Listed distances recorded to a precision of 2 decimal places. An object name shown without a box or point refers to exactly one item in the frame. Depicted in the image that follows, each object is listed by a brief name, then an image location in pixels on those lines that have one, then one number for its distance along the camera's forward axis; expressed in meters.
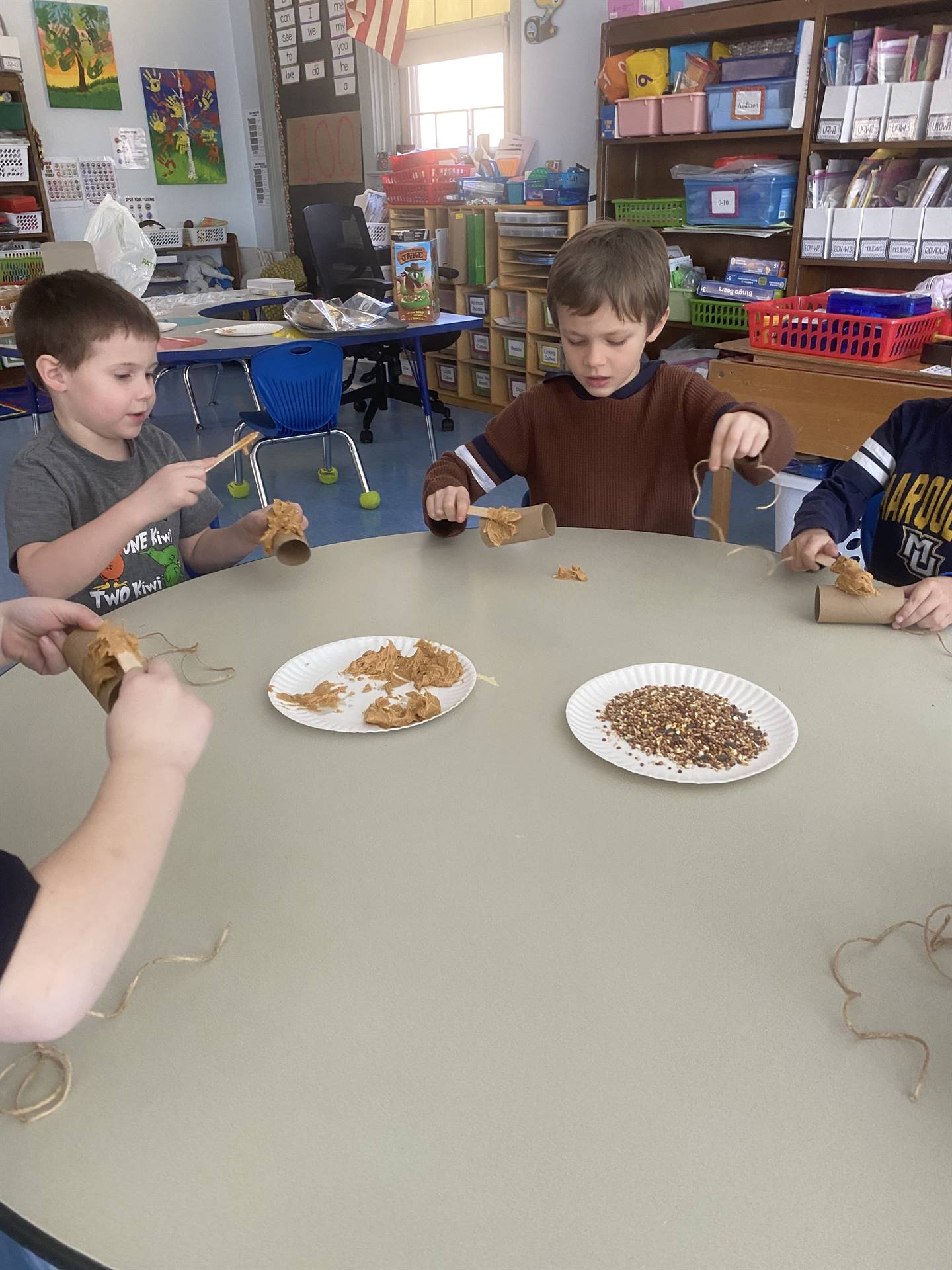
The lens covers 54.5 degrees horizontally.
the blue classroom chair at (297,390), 3.13
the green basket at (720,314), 3.87
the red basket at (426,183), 5.06
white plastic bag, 3.59
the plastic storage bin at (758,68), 3.36
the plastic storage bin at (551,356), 4.67
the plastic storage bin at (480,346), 5.15
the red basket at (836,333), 2.61
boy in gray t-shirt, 1.42
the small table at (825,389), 2.57
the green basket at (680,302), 4.02
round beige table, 0.49
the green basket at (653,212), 3.95
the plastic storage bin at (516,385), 5.10
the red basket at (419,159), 5.17
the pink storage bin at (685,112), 3.64
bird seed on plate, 0.86
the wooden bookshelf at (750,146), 3.19
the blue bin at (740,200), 3.54
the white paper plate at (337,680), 0.95
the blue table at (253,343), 3.33
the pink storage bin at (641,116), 3.79
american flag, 5.46
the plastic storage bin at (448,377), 5.53
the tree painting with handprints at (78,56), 6.21
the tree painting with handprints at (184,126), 6.80
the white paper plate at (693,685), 0.84
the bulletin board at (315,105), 6.21
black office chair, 4.94
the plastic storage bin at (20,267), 6.11
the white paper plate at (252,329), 3.68
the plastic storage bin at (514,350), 4.95
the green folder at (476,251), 4.89
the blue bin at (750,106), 3.41
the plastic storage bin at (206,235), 6.96
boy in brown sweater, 1.50
